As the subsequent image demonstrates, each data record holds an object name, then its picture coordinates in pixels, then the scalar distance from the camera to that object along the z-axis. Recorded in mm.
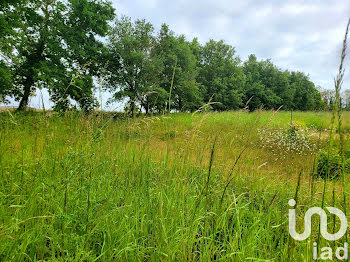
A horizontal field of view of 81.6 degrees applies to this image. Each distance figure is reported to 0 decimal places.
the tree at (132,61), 18125
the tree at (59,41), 15008
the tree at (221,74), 31895
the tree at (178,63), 22784
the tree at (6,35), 10500
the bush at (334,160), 4695
